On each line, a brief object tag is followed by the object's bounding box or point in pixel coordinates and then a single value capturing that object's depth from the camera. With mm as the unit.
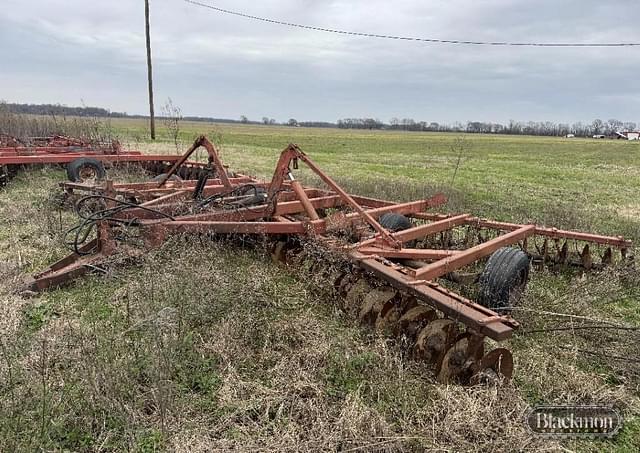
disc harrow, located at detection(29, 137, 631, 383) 2988
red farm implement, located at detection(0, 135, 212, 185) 8703
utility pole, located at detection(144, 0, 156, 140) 20797
